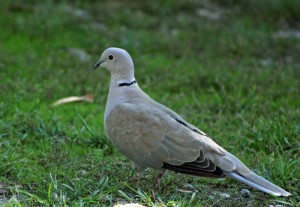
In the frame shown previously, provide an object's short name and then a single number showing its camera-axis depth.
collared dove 9.60
